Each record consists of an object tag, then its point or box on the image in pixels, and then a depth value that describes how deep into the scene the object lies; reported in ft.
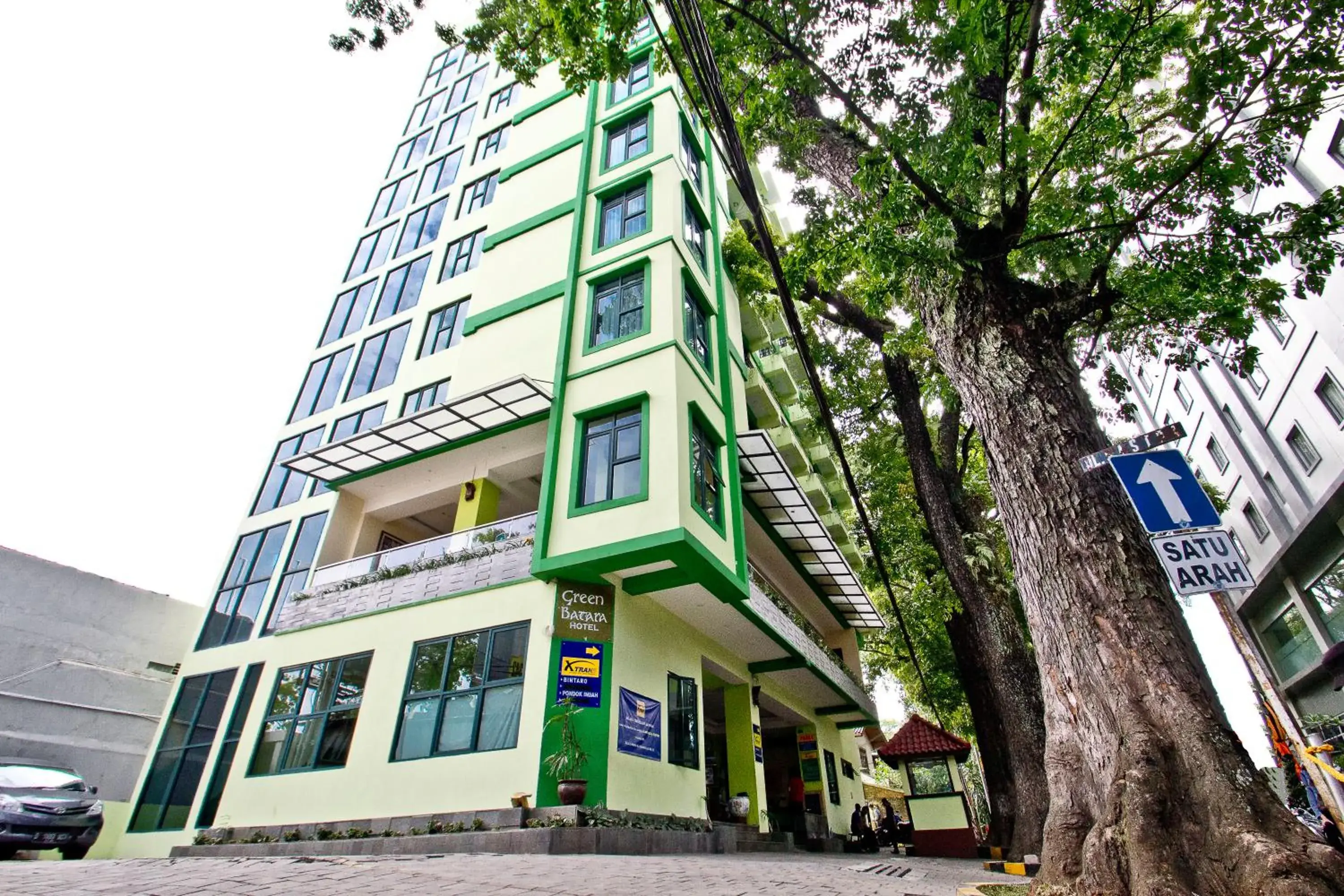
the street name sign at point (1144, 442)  14.19
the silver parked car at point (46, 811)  32.50
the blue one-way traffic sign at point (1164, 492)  13.70
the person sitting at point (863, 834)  59.21
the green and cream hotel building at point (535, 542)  35.55
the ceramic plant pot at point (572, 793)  29.71
